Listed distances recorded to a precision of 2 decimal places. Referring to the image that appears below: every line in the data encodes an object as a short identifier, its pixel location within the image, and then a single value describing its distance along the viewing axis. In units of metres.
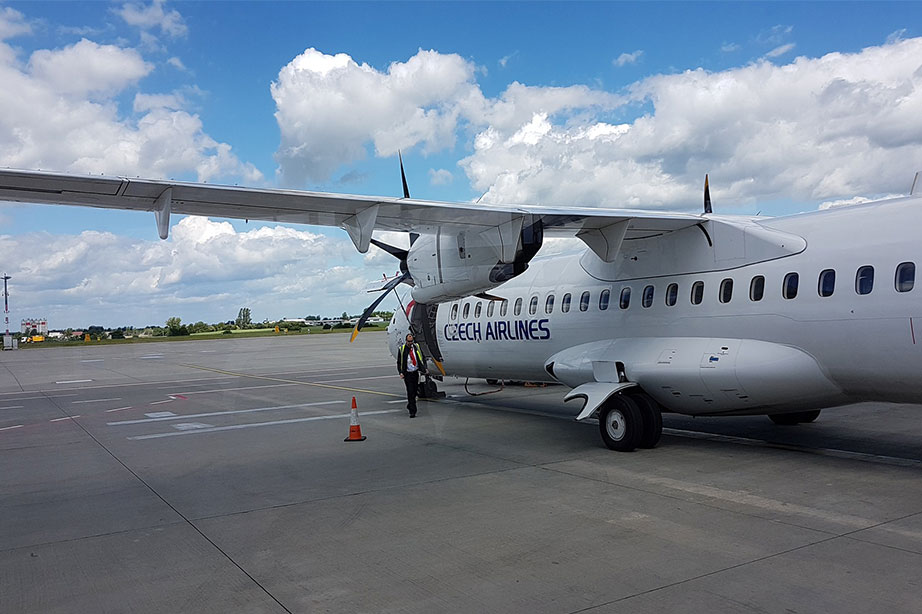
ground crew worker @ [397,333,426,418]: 14.70
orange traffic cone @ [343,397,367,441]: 11.93
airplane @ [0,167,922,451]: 8.13
